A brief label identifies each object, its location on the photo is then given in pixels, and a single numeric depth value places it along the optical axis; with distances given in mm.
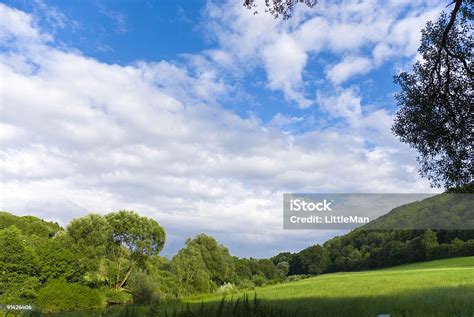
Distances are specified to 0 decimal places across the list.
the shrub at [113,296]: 63031
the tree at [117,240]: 67312
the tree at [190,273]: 67875
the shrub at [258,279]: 91188
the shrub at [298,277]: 96750
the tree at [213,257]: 80106
